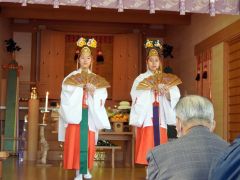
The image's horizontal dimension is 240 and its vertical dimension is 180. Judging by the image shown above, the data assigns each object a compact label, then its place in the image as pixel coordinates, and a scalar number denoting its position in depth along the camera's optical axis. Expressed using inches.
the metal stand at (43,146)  267.9
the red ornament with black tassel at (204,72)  320.0
